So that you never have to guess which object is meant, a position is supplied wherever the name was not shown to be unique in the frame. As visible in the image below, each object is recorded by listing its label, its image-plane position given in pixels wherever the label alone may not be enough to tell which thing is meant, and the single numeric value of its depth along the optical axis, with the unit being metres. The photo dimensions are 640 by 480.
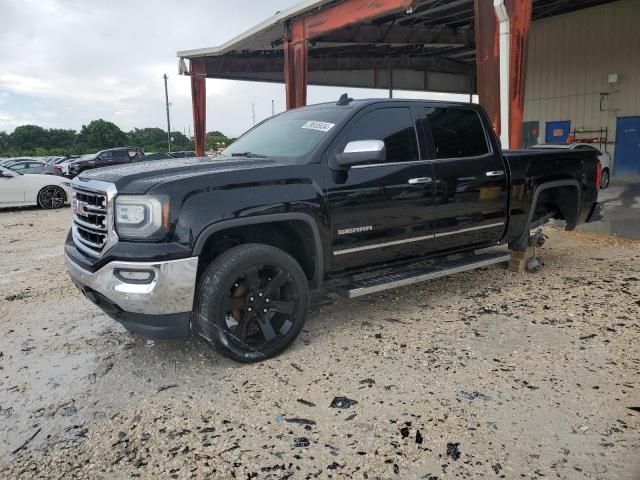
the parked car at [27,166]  20.35
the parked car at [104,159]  25.14
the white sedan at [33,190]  12.70
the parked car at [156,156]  23.79
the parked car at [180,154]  23.50
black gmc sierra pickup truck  3.27
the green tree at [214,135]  57.53
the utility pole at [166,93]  61.41
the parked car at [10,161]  21.98
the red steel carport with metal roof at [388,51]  8.36
